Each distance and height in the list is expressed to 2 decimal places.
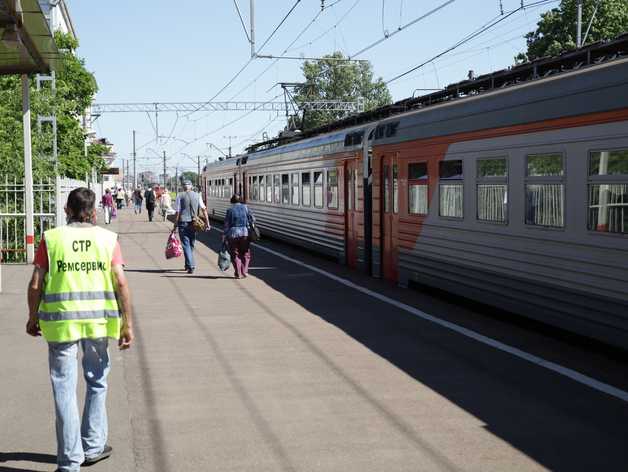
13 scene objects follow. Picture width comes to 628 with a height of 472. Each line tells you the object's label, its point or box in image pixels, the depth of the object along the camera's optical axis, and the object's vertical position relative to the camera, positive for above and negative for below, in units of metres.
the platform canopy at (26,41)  9.27 +2.20
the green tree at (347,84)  84.31 +12.27
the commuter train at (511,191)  6.92 +0.01
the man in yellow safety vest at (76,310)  4.37 -0.69
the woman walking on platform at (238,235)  13.44 -0.77
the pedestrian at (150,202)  36.00 -0.45
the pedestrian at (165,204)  28.33 -0.43
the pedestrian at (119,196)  46.79 -0.24
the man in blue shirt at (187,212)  14.10 -0.37
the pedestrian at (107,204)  31.62 -0.48
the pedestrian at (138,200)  43.92 -0.44
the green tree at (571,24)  39.41 +8.93
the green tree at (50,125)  16.95 +1.99
